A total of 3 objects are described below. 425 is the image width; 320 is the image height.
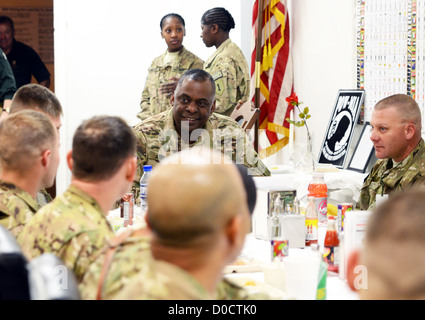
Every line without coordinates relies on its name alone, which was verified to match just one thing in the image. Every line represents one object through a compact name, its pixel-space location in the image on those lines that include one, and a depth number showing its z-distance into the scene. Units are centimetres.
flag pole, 633
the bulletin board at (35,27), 795
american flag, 630
